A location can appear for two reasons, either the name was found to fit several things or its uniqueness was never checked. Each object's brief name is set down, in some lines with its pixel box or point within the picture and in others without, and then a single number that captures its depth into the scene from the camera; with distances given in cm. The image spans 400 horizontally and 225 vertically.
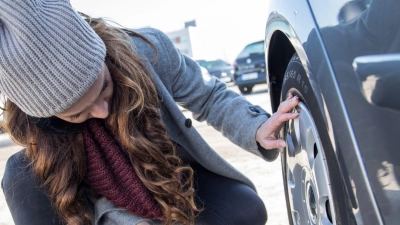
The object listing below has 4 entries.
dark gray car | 81
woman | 123
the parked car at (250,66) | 972
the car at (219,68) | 1661
